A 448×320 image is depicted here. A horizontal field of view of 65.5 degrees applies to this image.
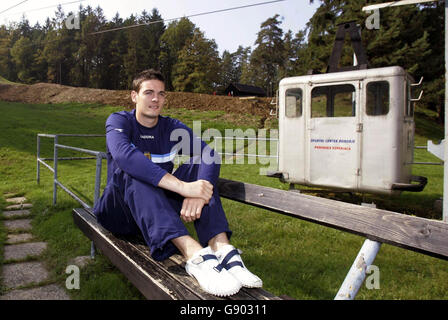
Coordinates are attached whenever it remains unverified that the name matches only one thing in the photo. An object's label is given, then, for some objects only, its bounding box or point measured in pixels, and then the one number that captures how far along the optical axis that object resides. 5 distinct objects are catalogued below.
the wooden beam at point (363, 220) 1.40
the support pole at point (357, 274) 1.38
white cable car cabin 5.42
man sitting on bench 1.65
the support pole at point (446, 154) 3.81
